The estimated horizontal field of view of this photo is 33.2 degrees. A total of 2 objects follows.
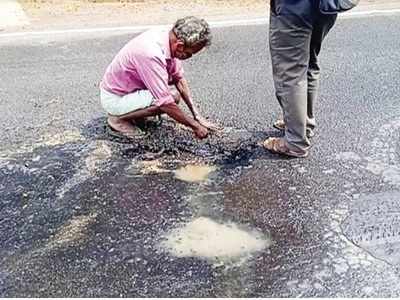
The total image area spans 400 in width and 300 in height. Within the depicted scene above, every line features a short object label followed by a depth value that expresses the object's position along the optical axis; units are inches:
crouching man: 163.9
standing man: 159.8
